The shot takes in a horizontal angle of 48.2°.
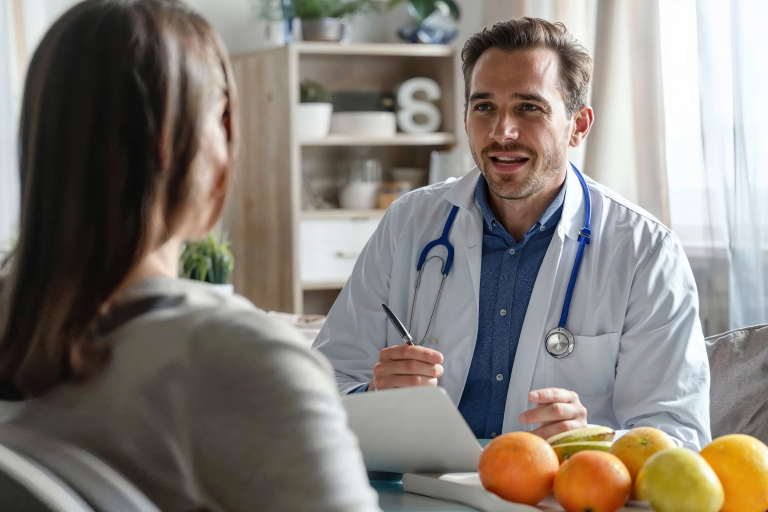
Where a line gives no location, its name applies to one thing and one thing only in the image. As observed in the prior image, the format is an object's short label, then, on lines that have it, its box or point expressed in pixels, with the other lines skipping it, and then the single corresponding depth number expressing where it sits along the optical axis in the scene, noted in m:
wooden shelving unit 3.89
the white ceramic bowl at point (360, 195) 4.09
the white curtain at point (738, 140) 2.29
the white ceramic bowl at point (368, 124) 4.02
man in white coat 1.59
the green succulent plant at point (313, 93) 3.94
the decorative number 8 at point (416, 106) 4.16
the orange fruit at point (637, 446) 0.95
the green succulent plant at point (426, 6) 3.96
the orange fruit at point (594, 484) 0.90
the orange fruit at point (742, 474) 0.91
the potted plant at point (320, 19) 3.91
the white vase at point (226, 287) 2.67
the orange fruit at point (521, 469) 0.95
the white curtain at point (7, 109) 3.74
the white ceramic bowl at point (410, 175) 4.20
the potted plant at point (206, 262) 2.89
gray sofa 1.68
